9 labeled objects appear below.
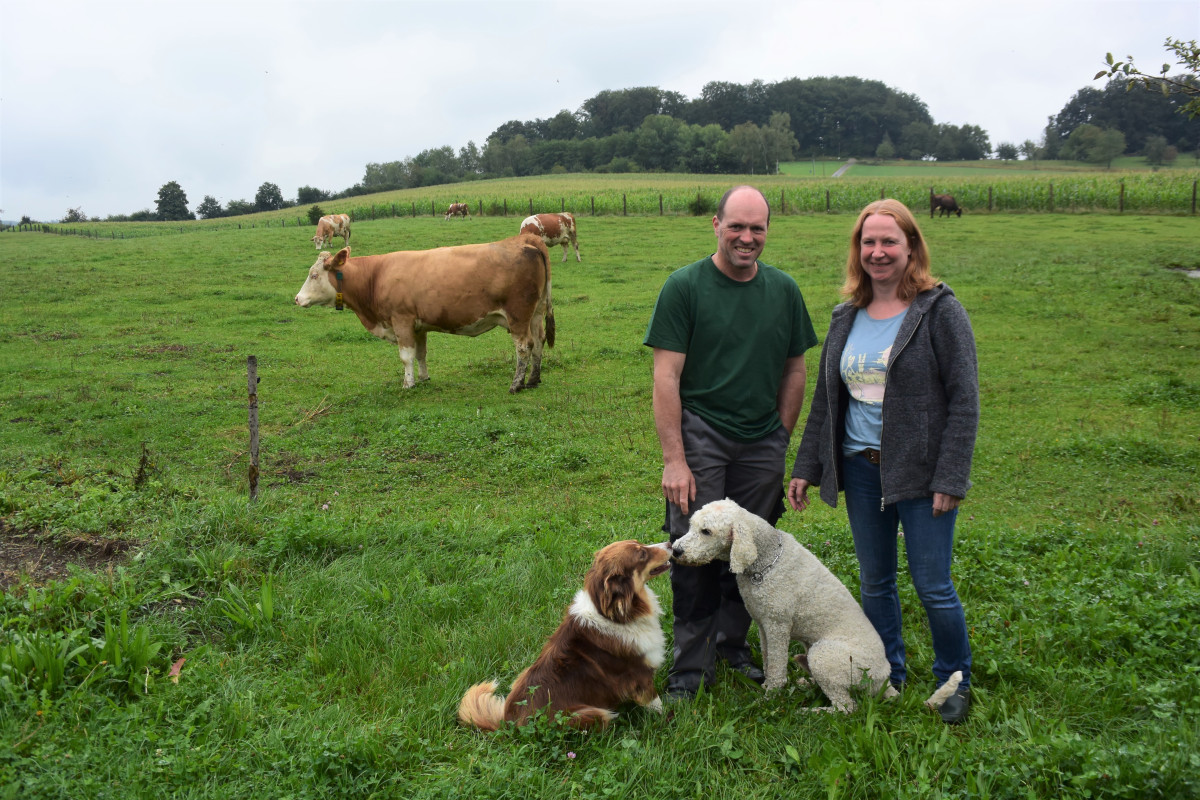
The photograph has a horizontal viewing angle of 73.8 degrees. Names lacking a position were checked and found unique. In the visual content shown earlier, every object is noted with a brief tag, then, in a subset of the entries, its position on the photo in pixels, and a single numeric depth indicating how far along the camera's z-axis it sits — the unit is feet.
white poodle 12.31
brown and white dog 12.14
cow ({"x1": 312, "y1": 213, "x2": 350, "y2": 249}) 94.63
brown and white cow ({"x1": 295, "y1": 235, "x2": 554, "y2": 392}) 41.24
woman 11.35
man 12.86
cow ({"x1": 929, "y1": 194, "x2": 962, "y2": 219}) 111.96
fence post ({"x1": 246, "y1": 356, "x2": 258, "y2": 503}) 20.88
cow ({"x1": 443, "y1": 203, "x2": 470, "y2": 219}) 118.93
